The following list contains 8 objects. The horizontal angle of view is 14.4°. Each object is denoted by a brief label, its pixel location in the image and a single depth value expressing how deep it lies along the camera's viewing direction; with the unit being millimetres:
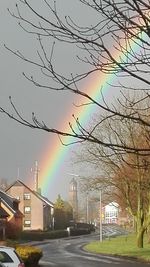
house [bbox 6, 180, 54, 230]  122125
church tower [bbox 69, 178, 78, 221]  183125
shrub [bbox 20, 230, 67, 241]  85875
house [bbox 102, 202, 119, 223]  75481
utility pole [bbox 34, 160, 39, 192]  147575
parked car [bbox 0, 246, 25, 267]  18547
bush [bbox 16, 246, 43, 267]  31634
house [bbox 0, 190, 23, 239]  92025
